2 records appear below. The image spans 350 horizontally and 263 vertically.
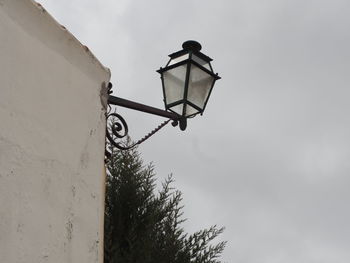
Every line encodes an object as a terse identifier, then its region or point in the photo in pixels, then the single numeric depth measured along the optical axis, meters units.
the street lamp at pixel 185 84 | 5.04
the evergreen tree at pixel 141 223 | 8.19
